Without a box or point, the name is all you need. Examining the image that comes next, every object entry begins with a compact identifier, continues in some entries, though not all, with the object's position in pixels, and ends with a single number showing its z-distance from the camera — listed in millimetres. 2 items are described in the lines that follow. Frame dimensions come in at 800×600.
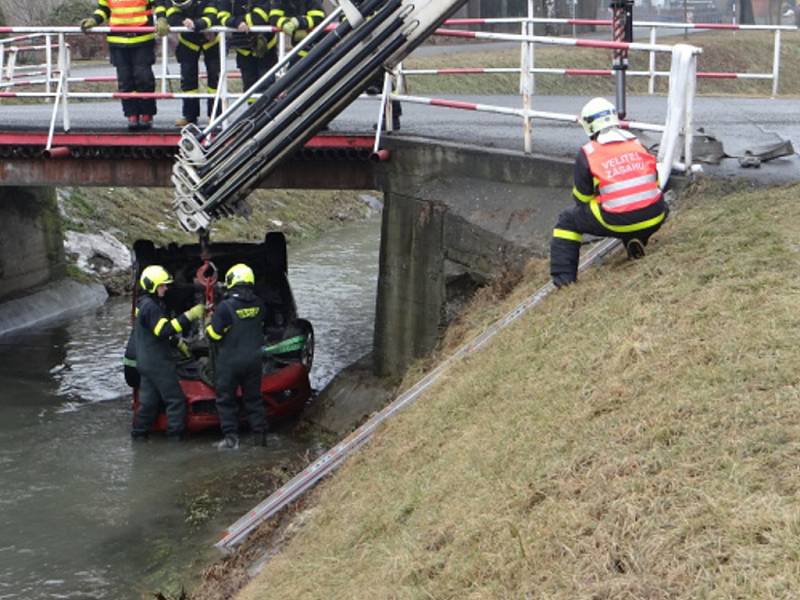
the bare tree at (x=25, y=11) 40156
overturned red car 13008
